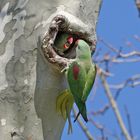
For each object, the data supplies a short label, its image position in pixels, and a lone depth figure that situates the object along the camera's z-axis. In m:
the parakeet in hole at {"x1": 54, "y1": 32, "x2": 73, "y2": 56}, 12.11
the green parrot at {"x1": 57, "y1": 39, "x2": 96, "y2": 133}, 11.97
